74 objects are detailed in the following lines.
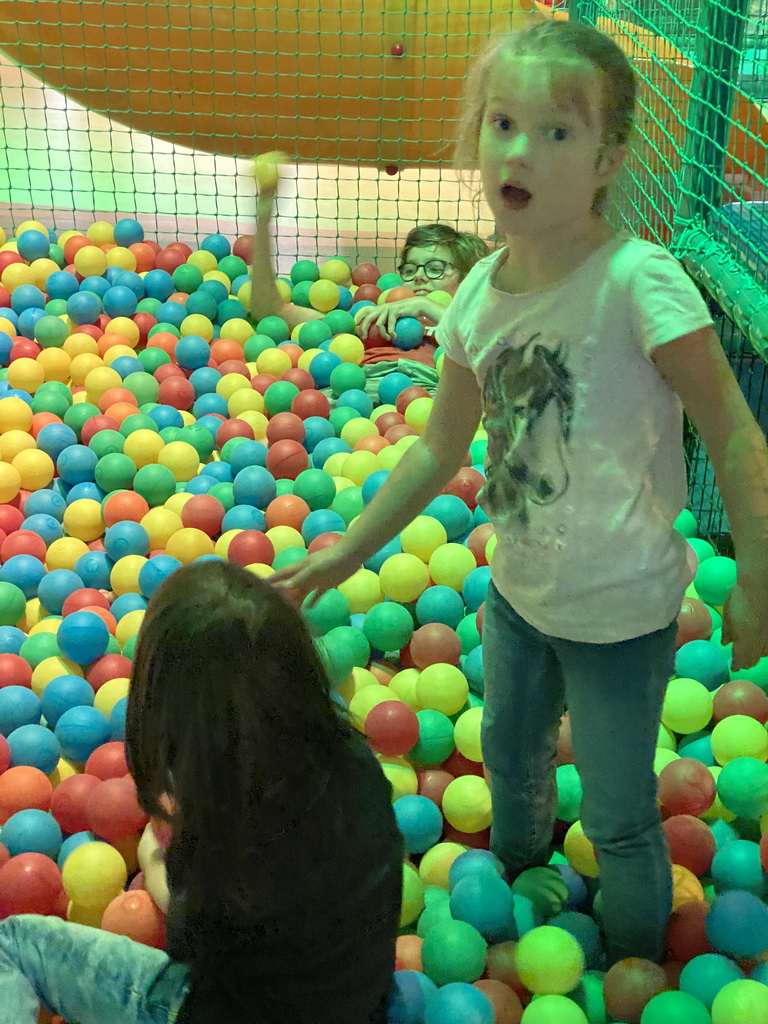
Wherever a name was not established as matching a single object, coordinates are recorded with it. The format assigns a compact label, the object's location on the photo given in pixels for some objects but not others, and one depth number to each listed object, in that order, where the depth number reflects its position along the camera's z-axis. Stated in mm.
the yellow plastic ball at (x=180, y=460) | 2082
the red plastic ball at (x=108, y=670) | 1594
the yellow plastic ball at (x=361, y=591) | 1761
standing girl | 886
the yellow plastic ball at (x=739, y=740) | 1417
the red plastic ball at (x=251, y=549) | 1786
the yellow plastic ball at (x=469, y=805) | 1381
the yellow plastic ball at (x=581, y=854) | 1318
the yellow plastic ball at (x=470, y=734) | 1456
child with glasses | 2506
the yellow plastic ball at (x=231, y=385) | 2342
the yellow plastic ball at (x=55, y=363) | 2396
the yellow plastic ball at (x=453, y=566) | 1756
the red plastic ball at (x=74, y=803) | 1379
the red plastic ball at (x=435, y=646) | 1623
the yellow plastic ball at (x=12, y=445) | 2111
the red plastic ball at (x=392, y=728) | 1437
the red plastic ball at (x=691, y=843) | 1307
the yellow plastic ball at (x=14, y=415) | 2180
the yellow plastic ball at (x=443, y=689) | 1532
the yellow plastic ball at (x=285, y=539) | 1857
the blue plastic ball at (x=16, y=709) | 1521
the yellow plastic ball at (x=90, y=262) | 2736
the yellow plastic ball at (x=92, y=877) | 1266
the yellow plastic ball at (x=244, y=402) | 2291
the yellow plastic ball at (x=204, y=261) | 2787
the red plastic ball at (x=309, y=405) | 2246
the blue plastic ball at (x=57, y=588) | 1774
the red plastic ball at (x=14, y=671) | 1582
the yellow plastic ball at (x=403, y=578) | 1726
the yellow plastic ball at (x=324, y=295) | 2682
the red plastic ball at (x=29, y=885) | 1242
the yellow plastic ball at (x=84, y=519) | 1955
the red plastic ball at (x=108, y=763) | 1409
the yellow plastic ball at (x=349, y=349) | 2473
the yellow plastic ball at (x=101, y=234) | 2879
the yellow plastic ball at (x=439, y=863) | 1347
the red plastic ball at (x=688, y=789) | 1354
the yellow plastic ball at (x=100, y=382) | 2305
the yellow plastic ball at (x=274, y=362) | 2430
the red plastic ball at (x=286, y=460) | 2078
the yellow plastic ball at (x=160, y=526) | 1900
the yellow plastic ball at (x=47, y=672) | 1610
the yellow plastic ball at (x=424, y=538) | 1804
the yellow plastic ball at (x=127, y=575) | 1796
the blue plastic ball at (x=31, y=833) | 1330
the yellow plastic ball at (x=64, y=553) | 1874
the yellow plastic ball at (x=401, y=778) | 1451
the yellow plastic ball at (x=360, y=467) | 2012
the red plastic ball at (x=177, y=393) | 2316
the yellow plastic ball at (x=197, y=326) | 2535
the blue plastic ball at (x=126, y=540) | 1854
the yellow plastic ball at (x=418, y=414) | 2164
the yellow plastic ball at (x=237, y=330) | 2559
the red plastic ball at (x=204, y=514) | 1929
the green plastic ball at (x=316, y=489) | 1969
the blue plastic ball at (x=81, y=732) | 1474
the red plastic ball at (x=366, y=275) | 2807
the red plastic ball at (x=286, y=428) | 2164
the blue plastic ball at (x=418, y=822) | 1370
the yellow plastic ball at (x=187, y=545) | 1845
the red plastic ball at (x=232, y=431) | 2176
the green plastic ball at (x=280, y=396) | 2281
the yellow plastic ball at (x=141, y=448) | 2074
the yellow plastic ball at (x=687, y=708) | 1499
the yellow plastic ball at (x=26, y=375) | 2343
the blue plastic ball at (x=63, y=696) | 1531
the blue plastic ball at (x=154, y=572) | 1737
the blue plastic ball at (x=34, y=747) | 1454
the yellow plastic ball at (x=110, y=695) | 1533
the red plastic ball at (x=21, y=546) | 1876
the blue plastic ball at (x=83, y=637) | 1604
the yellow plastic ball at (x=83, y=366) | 2383
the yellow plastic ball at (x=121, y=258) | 2752
